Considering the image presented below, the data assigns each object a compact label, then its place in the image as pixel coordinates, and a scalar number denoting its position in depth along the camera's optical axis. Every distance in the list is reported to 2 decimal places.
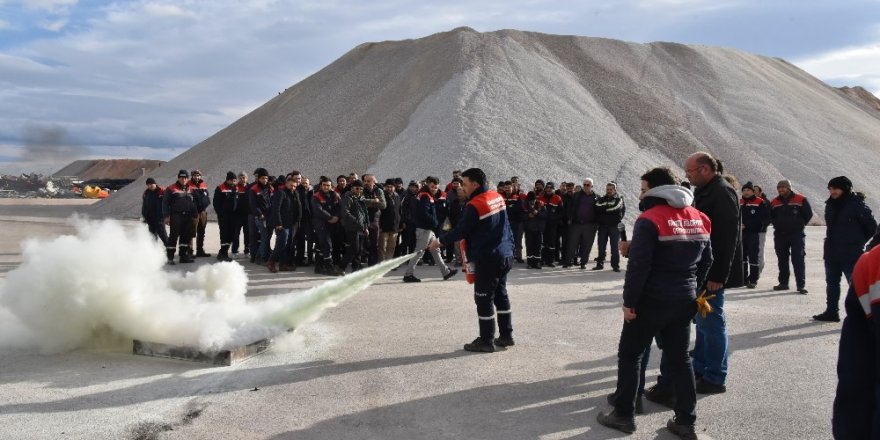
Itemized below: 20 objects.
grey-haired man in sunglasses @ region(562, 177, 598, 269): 13.17
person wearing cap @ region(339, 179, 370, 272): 11.69
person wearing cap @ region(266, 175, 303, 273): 12.26
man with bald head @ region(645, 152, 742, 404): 4.97
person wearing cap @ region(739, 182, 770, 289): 11.31
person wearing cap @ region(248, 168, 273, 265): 12.87
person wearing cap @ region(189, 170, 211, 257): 13.69
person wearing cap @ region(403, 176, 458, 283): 11.33
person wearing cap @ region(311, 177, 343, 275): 11.84
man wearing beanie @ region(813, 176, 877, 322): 7.96
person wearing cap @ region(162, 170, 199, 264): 12.95
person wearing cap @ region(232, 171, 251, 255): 13.84
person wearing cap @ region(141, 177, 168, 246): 13.45
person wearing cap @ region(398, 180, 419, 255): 13.20
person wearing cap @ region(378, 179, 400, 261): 12.70
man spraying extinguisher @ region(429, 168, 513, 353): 6.40
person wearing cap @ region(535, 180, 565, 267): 14.01
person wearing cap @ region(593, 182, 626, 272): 12.91
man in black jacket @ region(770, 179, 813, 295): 10.38
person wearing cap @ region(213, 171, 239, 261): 13.67
